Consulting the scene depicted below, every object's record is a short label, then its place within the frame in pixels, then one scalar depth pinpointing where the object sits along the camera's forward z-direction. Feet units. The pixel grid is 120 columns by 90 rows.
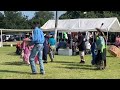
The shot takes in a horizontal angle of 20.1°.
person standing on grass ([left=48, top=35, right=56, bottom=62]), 55.44
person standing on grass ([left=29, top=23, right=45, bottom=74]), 32.32
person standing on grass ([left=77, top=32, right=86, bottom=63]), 47.26
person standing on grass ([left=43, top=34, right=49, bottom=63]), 47.94
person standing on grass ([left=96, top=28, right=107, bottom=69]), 37.86
